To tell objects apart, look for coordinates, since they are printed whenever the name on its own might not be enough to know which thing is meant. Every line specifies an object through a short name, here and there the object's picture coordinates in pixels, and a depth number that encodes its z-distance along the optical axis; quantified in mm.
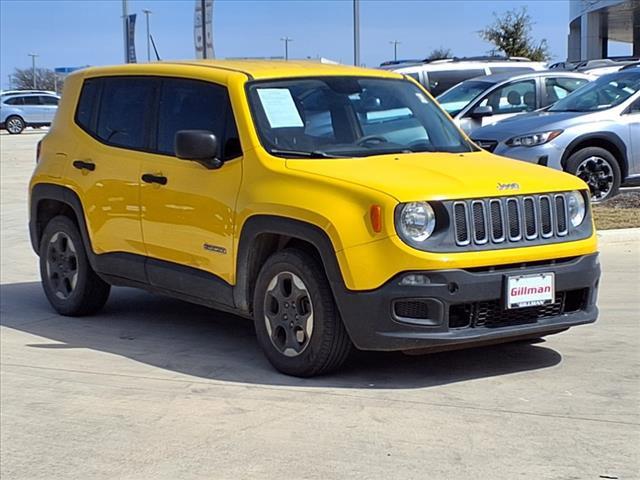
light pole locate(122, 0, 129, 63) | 24625
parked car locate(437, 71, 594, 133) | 15984
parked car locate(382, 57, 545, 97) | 20734
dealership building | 44750
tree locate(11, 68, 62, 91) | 99438
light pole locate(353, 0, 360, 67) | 27969
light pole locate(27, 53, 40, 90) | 97038
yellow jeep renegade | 5781
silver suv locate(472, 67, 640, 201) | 12117
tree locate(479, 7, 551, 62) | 42406
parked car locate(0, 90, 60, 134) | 43312
